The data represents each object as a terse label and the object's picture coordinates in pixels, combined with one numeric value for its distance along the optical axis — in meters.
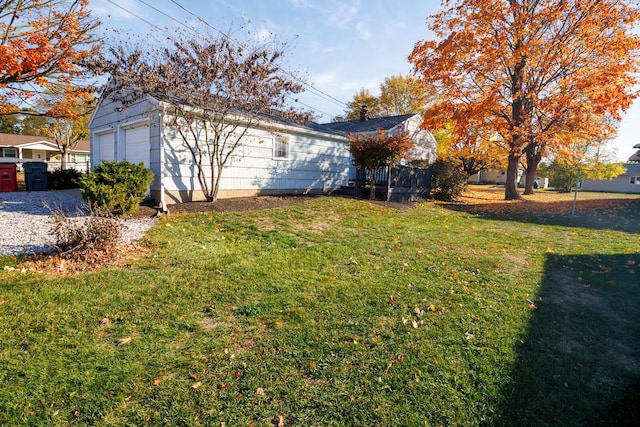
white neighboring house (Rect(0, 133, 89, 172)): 33.06
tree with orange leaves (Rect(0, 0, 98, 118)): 9.45
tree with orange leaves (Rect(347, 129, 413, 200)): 12.11
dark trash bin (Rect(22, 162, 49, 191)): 11.85
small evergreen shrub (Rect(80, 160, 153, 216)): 6.67
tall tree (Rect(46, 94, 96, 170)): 29.48
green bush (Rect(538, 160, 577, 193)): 29.98
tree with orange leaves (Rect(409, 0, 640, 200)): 13.68
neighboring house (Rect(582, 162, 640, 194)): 35.84
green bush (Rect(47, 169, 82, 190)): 12.95
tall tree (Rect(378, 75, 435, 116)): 37.81
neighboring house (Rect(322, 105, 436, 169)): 18.69
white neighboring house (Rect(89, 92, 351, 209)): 9.25
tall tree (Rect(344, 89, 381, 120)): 39.81
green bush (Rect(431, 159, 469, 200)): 15.88
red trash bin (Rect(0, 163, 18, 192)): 11.30
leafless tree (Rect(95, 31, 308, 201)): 7.84
